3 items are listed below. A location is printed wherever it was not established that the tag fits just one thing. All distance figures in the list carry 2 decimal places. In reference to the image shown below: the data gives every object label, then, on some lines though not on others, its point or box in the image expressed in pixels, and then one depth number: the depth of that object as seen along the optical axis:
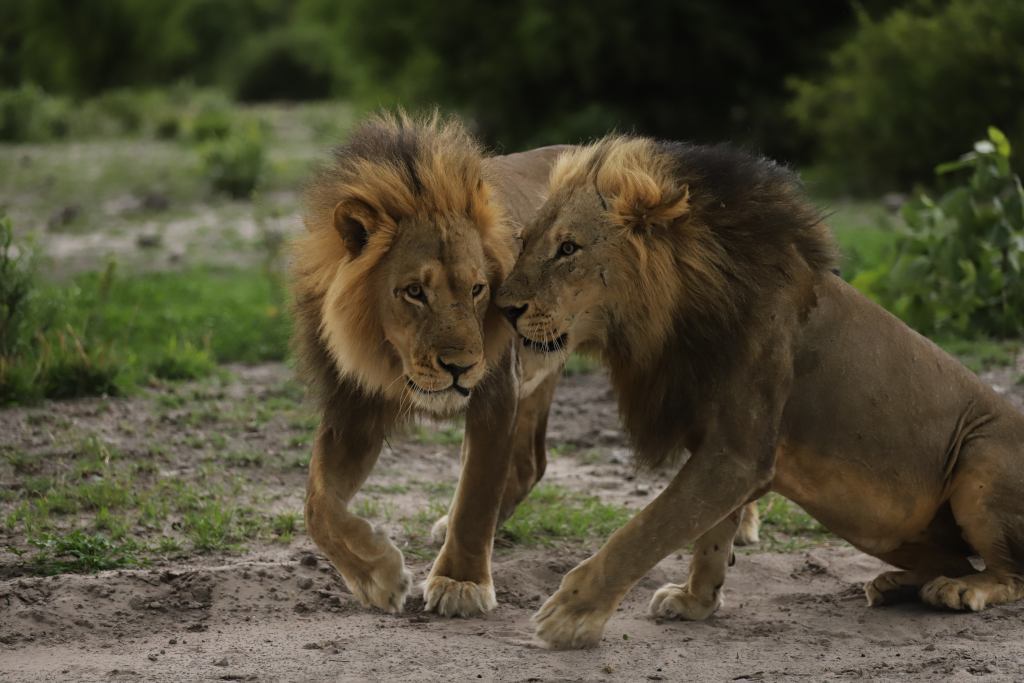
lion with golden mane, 7.46
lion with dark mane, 7.42
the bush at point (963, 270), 13.56
